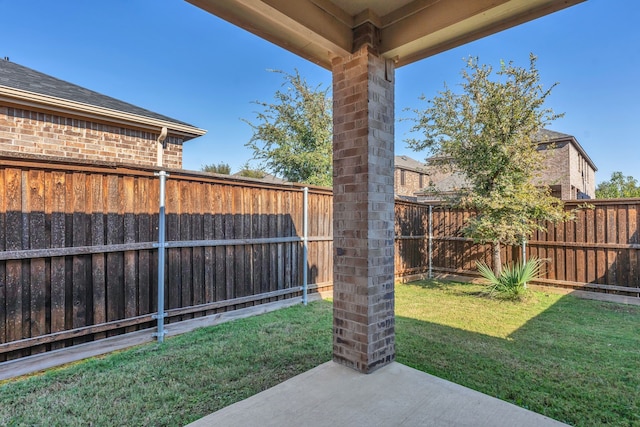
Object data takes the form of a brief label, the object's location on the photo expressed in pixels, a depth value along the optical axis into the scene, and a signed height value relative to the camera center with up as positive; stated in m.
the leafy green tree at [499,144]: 5.83 +1.41
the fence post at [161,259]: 3.71 -0.53
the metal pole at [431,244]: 8.28 -0.81
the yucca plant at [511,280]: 5.83 -1.32
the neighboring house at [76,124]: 5.09 +1.79
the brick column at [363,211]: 2.54 +0.03
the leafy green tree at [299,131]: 14.30 +4.04
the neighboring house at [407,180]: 18.85 +2.28
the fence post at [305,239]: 5.50 -0.44
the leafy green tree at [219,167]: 22.41 +3.59
